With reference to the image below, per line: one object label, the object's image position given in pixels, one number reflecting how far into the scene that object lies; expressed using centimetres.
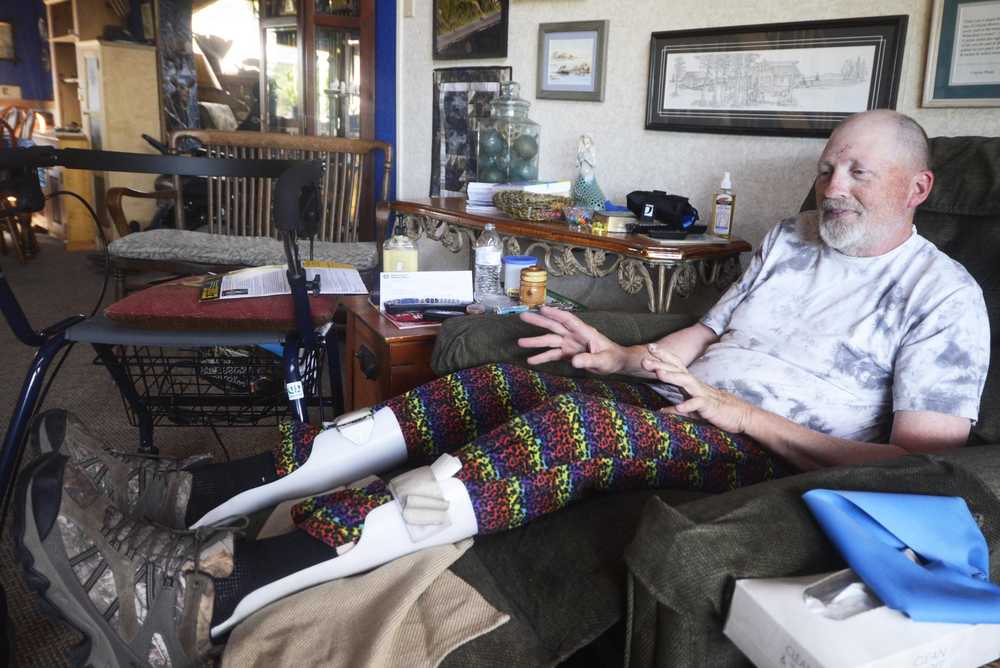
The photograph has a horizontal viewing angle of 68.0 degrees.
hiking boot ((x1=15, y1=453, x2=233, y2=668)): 97
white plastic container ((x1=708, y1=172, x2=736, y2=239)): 202
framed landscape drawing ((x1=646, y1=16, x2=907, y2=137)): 186
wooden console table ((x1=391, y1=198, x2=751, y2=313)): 186
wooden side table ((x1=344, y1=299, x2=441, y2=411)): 161
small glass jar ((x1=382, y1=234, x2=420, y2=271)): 187
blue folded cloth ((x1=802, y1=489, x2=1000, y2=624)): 72
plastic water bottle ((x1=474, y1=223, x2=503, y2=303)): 191
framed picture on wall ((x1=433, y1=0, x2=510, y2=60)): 290
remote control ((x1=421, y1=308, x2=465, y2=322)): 168
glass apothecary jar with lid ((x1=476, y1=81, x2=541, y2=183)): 264
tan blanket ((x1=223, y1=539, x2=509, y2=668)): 95
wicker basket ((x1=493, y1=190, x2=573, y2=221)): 223
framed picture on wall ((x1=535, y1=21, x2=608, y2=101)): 254
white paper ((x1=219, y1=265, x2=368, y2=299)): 165
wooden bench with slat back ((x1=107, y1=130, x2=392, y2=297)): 286
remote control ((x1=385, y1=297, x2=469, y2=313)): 171
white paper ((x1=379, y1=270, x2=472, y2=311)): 178
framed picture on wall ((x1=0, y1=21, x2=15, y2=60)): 661
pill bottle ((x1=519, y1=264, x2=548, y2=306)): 179
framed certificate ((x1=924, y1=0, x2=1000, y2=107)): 164
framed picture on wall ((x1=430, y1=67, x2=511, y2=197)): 304
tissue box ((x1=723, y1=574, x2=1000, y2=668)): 68
